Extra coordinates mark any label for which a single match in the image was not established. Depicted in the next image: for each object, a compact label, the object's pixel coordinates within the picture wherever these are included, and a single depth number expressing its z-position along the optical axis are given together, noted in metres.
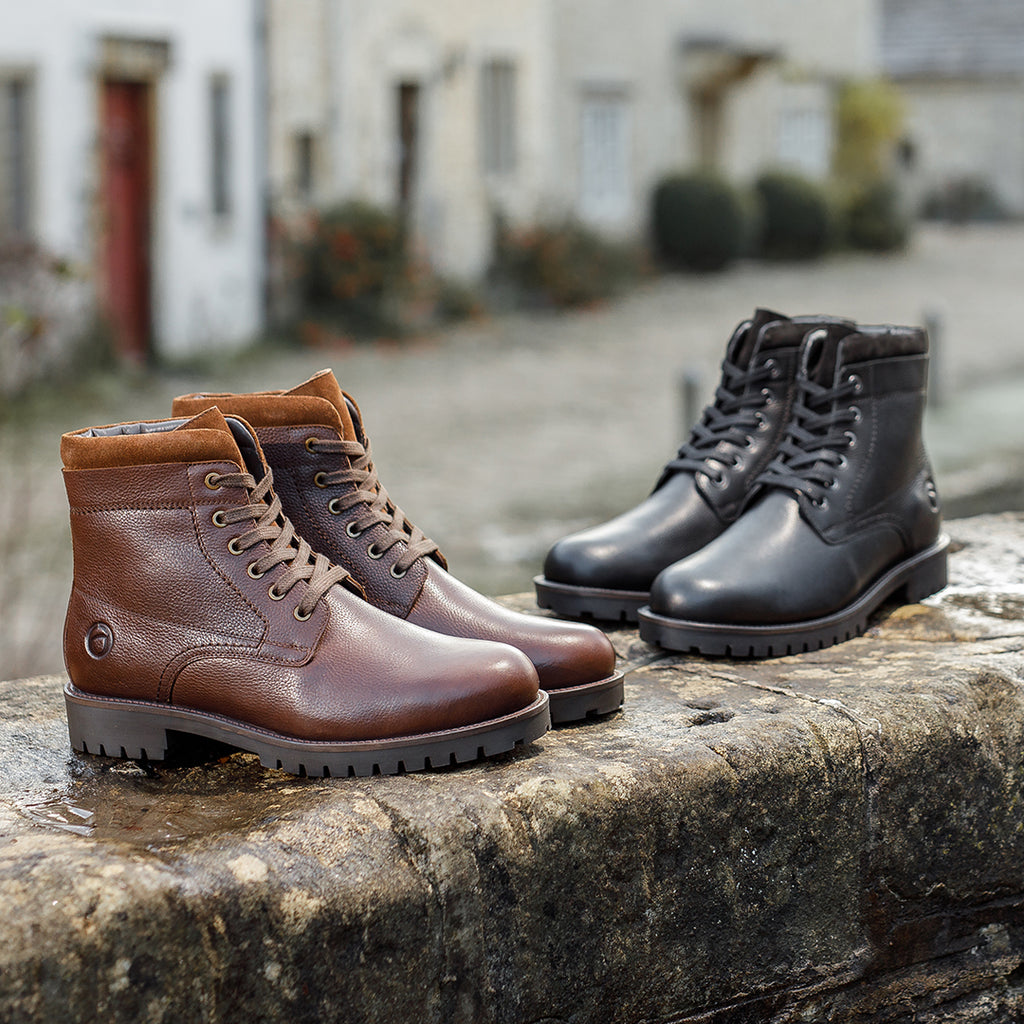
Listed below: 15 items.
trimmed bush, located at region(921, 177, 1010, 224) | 28.67
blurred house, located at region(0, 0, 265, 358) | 10.89
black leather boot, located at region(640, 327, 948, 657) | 2.01
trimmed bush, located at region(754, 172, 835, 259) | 20.66
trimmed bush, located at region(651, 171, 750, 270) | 18.83
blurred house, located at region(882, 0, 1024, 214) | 28.56
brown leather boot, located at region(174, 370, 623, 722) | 1.76
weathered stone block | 1.38
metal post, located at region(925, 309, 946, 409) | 10.31
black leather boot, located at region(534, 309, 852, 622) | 2.18
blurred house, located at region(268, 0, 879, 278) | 14.08
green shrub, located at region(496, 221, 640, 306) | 16.30
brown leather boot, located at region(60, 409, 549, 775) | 1.58
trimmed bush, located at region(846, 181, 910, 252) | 21.75
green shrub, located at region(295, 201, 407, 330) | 13.73
